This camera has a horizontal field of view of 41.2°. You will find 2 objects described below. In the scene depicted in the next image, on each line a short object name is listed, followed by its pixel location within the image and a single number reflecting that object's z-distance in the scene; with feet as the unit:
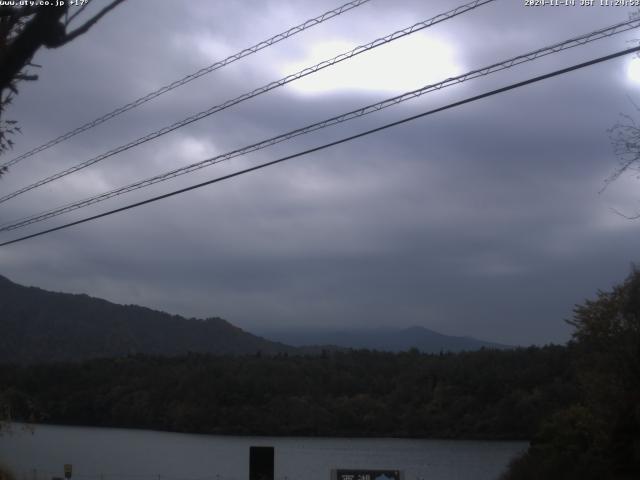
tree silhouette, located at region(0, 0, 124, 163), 17.88
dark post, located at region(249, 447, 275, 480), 74.64
